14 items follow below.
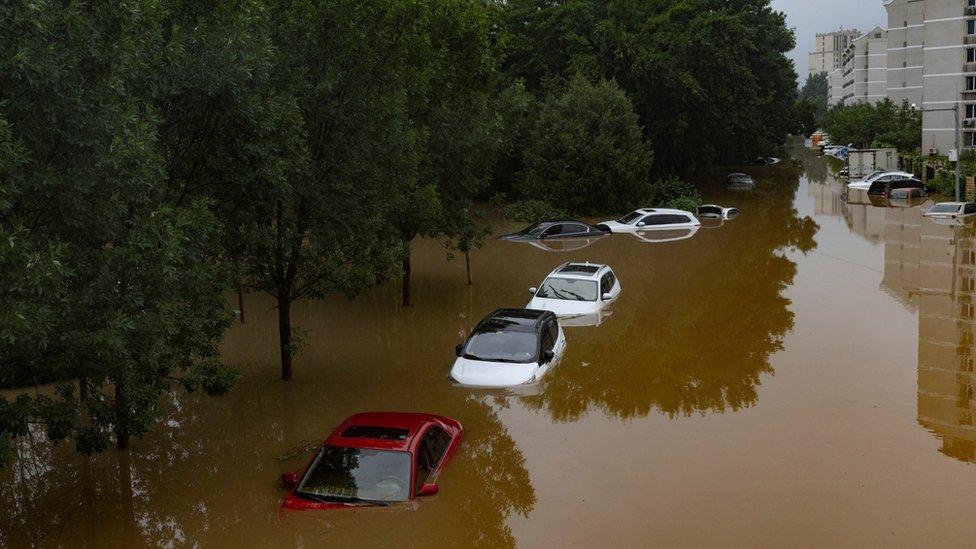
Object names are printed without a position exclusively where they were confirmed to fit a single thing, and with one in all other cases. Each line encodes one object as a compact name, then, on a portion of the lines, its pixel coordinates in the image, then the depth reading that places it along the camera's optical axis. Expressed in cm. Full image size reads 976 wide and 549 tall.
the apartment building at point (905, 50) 8512
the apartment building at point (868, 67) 11212
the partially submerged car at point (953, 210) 4009
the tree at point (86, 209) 840
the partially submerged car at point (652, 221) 3978
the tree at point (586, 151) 4175
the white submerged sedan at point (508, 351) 1565
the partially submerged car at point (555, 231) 3784
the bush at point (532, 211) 4156
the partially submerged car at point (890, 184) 5031
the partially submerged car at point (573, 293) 2128
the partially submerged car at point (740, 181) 6088
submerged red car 1058
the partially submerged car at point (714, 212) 4423
